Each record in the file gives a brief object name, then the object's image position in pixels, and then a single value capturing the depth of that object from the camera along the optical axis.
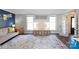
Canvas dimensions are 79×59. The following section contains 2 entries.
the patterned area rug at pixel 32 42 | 1.55
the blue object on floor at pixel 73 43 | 1.32
